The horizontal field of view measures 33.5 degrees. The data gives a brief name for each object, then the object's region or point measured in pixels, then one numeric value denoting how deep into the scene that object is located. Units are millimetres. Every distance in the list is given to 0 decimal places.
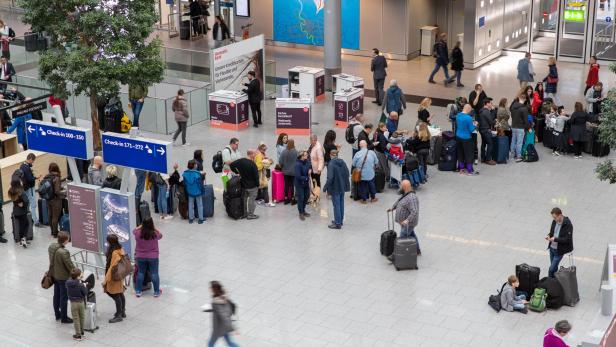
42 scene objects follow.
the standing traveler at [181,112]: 22422
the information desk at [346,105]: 24297
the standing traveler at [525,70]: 26766
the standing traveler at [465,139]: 20672
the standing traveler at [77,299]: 14016
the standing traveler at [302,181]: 18344
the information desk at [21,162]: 19625
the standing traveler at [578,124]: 21516
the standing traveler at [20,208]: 17062
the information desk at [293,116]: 23703
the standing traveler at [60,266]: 14430
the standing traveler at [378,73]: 26109
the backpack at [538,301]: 15016
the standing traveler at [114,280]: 14508
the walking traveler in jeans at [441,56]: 28156
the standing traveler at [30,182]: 17969
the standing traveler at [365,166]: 18906
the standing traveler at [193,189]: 18047
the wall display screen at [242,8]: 33906
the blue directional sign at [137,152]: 15000
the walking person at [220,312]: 13039
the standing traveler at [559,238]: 15383
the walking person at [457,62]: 27906
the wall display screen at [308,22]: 32406
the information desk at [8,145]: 21312
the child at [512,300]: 14914
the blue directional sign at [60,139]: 15852
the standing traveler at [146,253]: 15086
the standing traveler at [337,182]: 17812
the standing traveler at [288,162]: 18953
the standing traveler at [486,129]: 21391
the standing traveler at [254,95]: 24172
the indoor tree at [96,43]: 20766
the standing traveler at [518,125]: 21438
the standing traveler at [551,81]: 25797
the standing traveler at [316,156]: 18812
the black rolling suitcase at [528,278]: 15211
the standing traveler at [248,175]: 18297
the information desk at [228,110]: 24189
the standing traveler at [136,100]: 23391
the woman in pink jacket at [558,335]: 12211
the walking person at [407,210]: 16469
